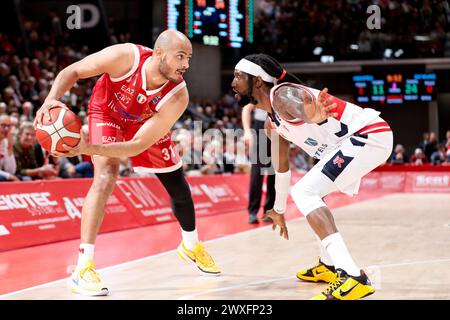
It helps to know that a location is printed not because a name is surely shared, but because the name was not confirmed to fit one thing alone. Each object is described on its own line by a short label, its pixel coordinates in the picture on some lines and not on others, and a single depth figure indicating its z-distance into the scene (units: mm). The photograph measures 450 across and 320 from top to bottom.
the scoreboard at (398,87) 23453
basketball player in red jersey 4307
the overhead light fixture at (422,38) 23562
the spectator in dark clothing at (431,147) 21312
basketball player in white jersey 3973
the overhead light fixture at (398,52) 23781
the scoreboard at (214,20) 13831
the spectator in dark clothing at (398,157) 20672
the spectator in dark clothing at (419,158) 20539
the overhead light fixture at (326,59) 24764
